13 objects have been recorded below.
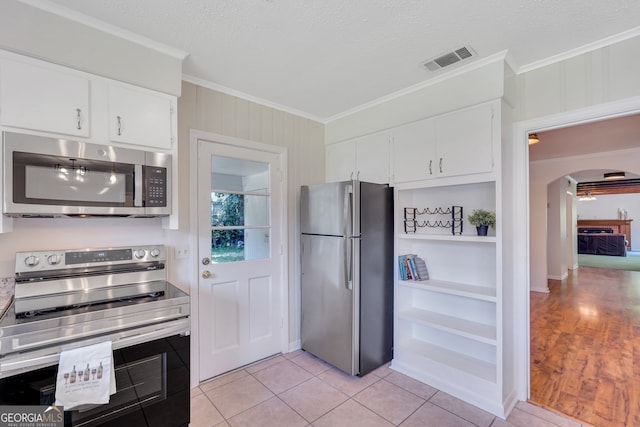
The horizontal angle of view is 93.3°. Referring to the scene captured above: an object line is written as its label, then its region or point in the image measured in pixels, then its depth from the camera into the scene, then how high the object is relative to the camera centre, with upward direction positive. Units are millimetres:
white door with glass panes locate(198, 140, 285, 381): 2564 -385
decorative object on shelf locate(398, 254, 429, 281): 2775 -512
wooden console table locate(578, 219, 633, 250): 11625 -406
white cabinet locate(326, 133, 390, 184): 2900 +570
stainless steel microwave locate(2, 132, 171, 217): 1489 +201
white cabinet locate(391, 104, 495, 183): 2215 +557
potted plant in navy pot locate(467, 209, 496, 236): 2352 -54
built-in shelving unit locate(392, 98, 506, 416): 2223 -759
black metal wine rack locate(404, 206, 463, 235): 2660 -56
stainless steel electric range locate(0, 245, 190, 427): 1330 -572
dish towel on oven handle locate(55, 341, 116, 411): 1355 -746
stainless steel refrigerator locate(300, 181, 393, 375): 2557 -527
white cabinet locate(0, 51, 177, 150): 1516 +620
